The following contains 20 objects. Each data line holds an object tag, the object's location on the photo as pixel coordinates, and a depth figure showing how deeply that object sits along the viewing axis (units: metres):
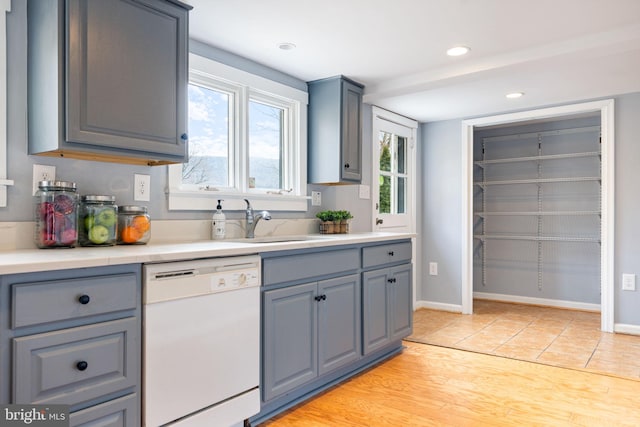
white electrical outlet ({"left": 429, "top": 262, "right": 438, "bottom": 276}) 4.96
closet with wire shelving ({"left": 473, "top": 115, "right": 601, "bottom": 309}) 4.86
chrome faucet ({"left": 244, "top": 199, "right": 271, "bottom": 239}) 2.88
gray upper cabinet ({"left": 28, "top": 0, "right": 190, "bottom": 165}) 1.80
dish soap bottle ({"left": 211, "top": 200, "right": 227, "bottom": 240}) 2.70
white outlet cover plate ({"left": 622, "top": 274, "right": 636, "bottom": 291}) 3.87
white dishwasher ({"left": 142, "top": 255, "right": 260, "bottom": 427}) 1.74
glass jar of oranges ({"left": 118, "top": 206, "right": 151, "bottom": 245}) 2.21
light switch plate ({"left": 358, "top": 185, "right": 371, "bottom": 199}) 4.00
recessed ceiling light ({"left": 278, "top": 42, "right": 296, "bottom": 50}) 2.79
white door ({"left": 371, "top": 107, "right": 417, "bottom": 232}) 4.24
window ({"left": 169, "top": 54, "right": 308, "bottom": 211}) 2.74
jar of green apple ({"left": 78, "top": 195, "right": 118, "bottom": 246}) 2.06
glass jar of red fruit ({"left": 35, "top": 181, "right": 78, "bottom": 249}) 1.91
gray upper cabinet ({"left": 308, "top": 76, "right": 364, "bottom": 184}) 3.40
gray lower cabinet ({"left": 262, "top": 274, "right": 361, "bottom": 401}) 2.25
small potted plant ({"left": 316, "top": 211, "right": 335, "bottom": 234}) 3.45
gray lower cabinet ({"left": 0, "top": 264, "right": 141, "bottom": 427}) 1.37
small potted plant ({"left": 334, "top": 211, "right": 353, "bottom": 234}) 3.48
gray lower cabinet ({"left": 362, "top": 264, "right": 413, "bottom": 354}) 2.97
